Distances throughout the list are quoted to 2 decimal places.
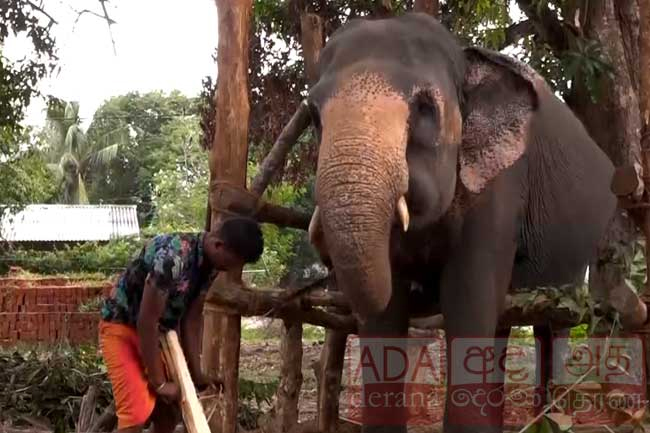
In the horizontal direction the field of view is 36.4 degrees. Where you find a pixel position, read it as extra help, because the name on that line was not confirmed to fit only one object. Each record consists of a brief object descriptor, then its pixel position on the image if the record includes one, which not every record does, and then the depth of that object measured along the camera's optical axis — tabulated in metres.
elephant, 3.53
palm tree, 40.50
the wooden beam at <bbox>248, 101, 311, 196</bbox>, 5.43
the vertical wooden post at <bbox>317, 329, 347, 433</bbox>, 6.33
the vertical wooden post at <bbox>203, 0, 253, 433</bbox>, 4.91
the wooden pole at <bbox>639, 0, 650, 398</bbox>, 4.04
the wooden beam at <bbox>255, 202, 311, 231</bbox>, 5.10
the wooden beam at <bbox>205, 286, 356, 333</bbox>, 4.85
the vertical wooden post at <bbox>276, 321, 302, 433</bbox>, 6.29
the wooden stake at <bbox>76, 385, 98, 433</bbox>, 6.51
